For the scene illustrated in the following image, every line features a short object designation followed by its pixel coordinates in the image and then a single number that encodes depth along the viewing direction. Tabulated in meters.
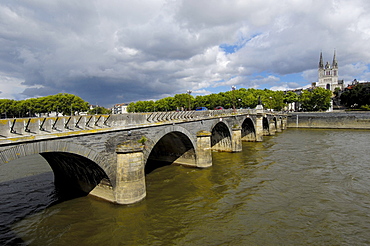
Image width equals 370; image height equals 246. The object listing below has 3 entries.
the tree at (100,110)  81.81
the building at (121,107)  154.85
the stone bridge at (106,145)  9.16
